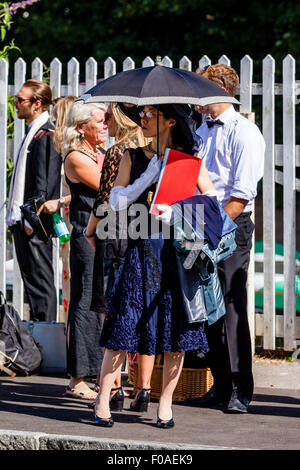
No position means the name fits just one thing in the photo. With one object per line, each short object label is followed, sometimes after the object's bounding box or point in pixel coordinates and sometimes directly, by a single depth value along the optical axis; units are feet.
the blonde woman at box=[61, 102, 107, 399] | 38.24
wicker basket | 38.34
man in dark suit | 46.85
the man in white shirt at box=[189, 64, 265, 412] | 36.04
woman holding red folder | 32.45
